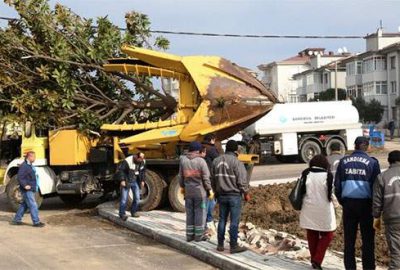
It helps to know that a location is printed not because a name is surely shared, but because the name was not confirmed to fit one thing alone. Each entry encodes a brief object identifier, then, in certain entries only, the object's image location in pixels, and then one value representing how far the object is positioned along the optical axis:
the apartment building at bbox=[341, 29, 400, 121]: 67.38
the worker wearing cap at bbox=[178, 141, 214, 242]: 9.66
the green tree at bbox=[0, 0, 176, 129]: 14.41
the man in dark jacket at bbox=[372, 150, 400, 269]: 6.60
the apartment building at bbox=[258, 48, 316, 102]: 115.50
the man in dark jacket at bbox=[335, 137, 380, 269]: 6.98
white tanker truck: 27.23
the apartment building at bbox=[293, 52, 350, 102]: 88.10
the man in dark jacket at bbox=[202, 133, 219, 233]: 10.73
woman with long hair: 7.46
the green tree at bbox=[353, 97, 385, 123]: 65.81
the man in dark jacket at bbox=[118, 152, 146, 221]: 12.65
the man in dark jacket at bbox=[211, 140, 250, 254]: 8.70
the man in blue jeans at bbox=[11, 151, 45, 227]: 12.48
